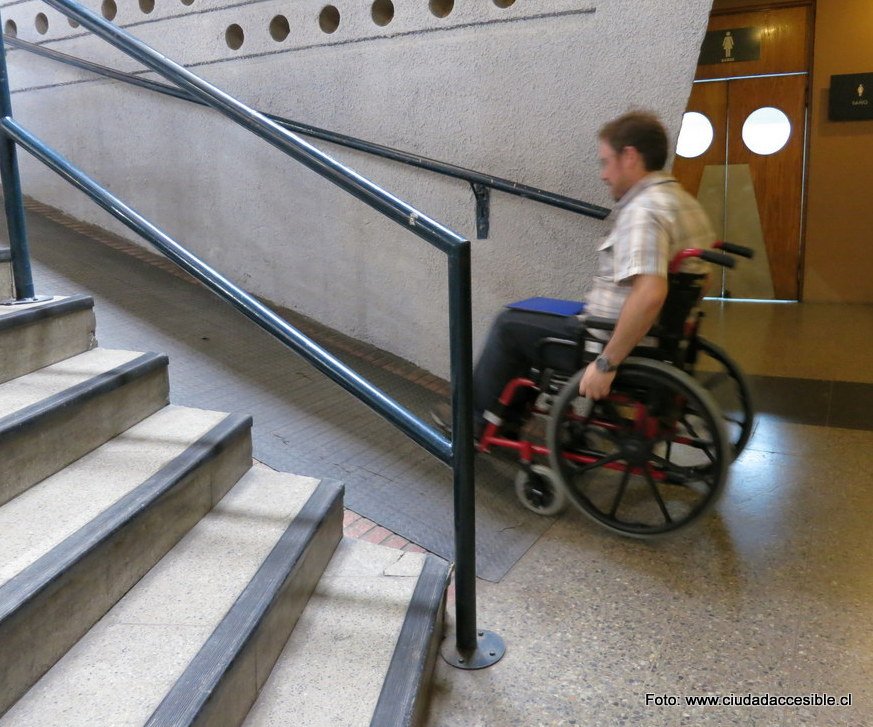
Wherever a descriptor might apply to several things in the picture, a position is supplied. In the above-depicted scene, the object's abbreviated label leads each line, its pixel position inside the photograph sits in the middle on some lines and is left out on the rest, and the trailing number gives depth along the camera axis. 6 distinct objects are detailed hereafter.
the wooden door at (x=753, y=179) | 6.73
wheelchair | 2.19
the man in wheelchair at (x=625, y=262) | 2.11
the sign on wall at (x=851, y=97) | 6.41
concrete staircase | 1.27
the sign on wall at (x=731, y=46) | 6.66
